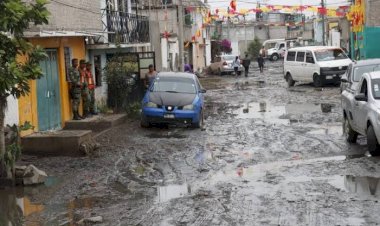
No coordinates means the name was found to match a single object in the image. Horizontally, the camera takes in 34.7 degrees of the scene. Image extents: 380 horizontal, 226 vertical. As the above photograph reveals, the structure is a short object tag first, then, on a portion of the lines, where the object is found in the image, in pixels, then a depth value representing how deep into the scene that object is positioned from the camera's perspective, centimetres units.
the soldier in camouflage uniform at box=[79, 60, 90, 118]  1772
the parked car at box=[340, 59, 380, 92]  1662
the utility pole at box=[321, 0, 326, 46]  6325
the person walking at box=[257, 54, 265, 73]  5181
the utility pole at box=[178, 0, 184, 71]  3303
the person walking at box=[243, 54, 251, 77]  4706
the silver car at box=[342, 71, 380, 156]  1141
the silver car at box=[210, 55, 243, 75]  5103
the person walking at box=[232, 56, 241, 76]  4834
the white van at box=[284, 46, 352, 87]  3048
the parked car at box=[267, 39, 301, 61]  7819
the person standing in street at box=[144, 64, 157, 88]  2138
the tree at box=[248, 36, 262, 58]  8232
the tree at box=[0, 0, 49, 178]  879
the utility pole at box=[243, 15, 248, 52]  9171
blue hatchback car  1739
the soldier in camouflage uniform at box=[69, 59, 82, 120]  1691
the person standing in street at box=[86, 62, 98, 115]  1808
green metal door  1541
